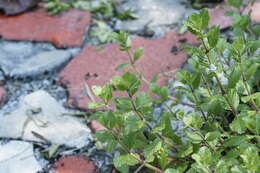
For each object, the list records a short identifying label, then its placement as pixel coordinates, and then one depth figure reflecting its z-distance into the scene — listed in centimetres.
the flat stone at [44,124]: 163
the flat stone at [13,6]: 194
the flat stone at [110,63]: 173
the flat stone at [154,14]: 187
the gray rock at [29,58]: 177
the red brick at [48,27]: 185
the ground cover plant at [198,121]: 144
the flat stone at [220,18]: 181
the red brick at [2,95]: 171
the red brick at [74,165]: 158
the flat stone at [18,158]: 158
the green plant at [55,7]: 194
